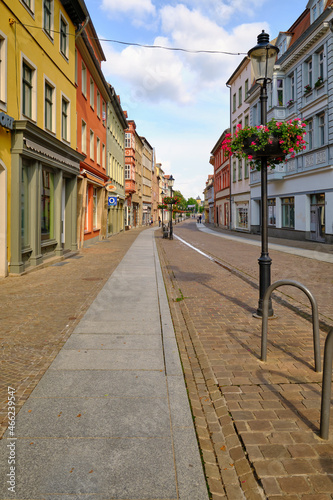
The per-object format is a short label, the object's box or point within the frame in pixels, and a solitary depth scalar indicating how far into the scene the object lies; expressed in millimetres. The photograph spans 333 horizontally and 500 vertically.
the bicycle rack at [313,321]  4089
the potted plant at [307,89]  23047
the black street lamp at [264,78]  6059
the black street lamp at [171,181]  27619
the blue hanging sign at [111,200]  26141
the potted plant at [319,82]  21586
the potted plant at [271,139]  5887
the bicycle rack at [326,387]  2861
